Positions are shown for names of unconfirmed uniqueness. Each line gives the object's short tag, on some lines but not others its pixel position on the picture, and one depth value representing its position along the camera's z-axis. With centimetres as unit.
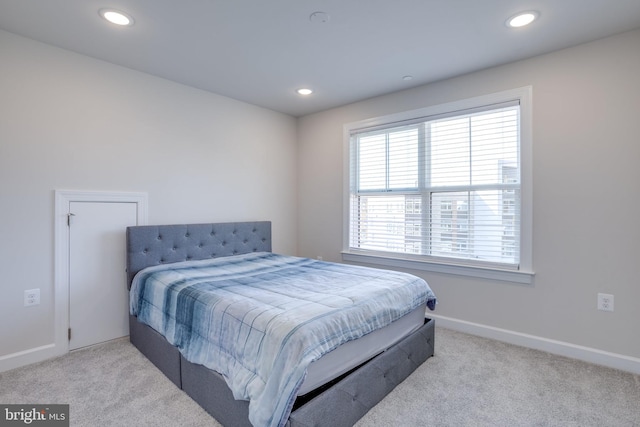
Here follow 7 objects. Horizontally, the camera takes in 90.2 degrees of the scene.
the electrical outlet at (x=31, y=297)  235
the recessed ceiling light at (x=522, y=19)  205
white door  256
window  274
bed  152
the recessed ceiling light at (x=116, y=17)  203
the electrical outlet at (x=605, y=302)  234
